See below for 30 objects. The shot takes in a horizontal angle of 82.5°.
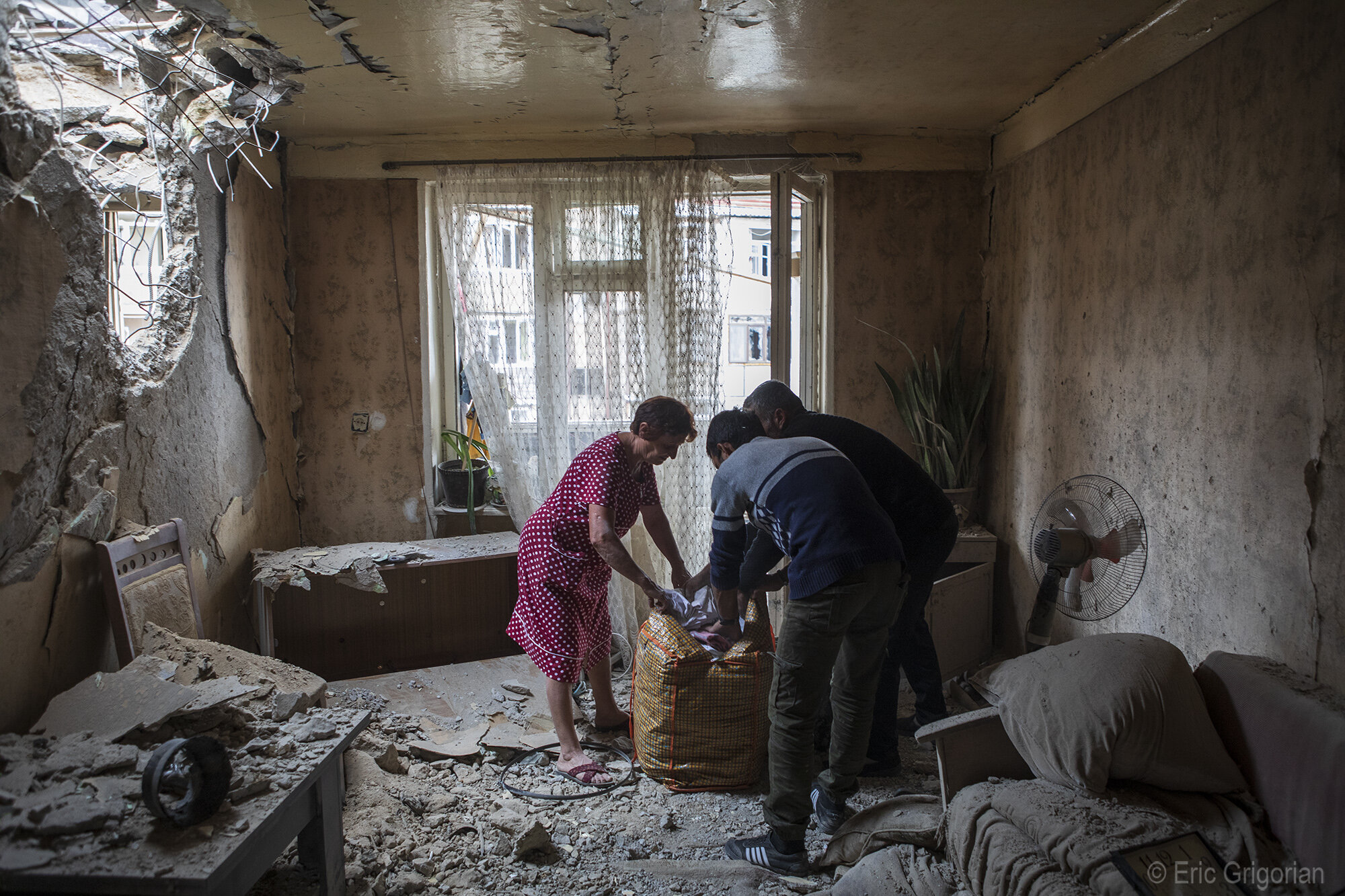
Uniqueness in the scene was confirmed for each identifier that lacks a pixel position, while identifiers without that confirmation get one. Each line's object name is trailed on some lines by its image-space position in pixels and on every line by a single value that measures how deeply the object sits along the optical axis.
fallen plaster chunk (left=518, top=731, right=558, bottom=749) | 3.02
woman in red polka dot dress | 2.74
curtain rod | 3.94
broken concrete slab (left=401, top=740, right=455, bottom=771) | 2.94
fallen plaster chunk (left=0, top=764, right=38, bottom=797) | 1.63
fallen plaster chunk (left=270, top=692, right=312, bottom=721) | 2.10
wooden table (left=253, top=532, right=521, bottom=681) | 3.61
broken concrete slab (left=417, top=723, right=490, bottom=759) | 2.95
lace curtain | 3.93
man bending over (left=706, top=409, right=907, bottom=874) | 2.20
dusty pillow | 1.89
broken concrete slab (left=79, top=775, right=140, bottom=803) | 1.66
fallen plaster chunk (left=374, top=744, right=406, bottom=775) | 2.80
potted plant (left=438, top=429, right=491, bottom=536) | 4.18
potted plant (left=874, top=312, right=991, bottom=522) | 3.87
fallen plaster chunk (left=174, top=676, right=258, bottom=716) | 1.97
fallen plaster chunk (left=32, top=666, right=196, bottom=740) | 1.92
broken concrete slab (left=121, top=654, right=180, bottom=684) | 2.17
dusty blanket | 1.71
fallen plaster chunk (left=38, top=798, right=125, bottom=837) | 1.54
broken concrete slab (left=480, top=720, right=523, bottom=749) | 3.01
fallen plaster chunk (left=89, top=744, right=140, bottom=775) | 1.73
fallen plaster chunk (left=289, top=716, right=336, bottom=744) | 2.00
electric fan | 2.28
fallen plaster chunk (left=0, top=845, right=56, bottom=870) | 1.46
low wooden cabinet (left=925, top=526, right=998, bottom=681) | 3.42
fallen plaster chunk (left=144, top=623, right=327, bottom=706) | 2.29
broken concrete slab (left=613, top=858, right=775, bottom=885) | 2.24
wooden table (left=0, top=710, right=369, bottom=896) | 1.47
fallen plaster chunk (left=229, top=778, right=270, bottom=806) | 1.72
